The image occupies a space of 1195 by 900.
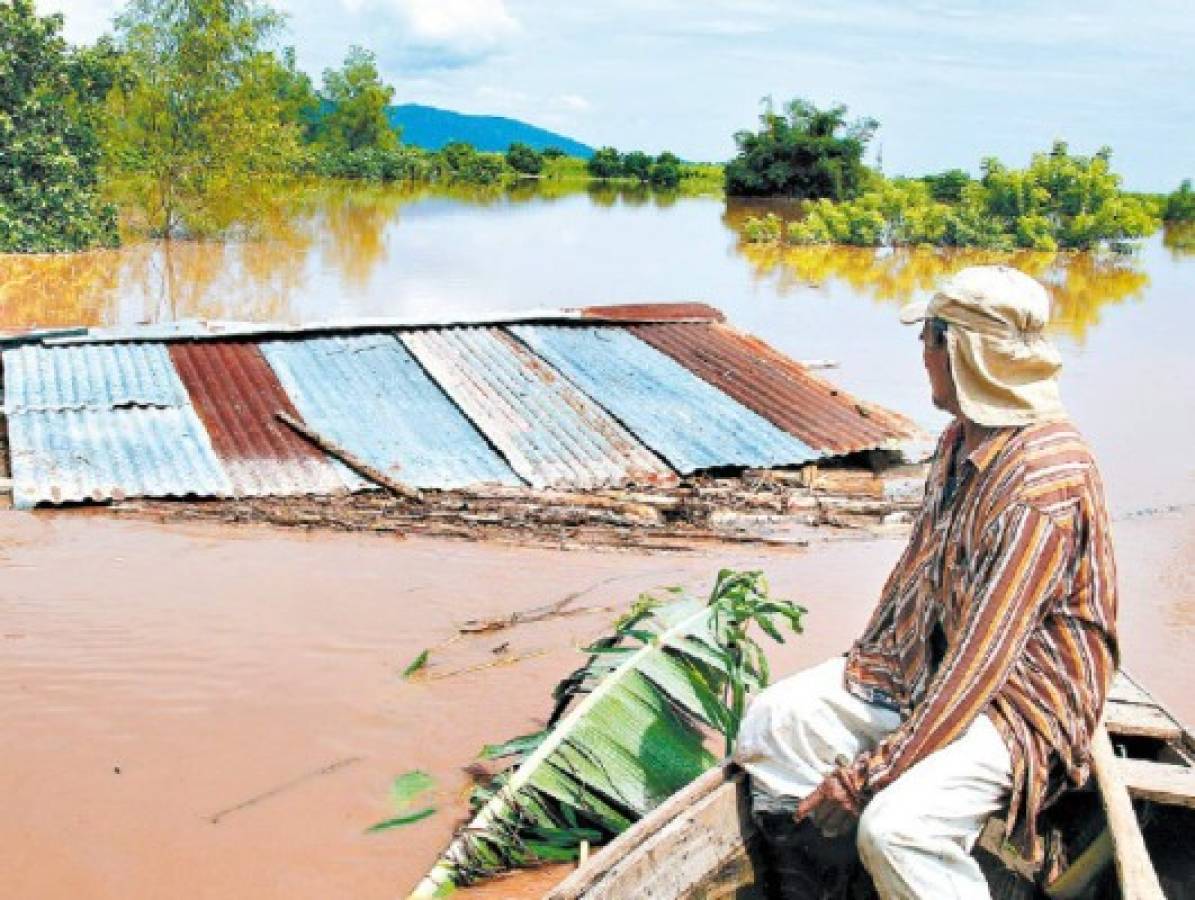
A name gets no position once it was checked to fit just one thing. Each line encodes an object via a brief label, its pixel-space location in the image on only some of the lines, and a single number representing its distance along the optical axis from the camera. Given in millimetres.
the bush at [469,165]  58906
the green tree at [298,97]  48906
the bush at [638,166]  64375
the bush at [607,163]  65438
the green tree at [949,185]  48281
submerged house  8438
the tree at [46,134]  21078
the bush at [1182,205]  51312
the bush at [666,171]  62594
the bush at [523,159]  62906
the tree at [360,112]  63906
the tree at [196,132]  25766
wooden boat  2898
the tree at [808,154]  47125
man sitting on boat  2611
